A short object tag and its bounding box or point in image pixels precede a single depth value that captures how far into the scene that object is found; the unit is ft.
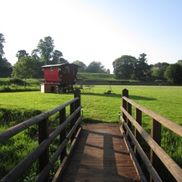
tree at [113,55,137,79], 212.23
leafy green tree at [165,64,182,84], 164.42
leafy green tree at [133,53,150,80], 202.31
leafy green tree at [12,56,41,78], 131.17
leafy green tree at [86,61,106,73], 303.15
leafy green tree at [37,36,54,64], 242.43
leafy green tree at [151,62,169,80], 196.24
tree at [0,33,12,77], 188.72
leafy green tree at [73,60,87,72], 310.15
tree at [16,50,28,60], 264.00
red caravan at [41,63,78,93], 68.36
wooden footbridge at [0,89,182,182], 7.27
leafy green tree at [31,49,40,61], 247.23
